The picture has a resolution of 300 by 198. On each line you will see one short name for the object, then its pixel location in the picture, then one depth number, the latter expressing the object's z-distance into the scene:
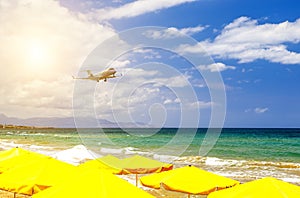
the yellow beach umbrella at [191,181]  8.07
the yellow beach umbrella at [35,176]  7.59
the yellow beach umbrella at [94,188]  4.98
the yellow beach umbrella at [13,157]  11.02
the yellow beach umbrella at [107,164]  10.84
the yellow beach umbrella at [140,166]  11.20
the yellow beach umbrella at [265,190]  5.81
